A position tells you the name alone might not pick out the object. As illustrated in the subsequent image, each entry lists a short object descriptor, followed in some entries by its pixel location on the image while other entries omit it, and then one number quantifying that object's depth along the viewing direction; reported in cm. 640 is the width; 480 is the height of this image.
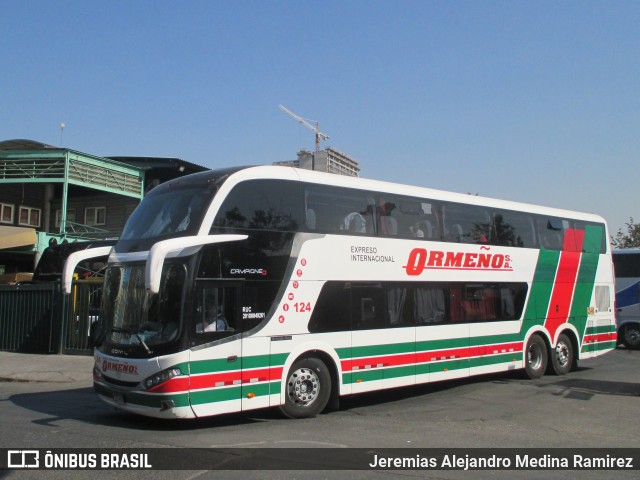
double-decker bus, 849
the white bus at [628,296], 2388
